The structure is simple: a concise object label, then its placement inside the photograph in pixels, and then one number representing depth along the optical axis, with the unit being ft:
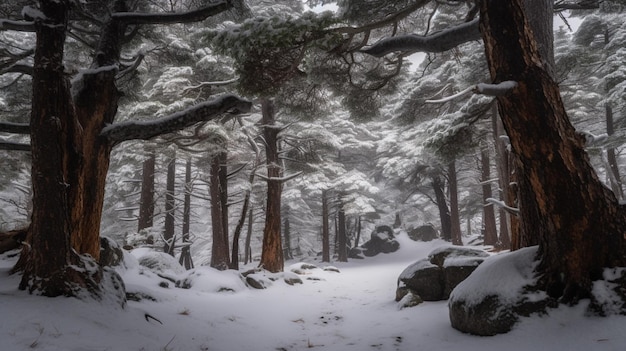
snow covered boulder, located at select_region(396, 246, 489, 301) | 22.68
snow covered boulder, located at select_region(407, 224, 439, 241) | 92.12
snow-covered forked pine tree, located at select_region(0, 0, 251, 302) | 11.88
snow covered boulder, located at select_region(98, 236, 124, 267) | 21.95
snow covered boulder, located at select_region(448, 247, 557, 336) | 12.61
